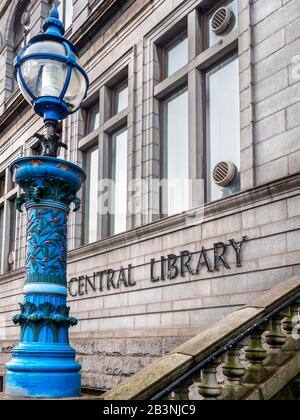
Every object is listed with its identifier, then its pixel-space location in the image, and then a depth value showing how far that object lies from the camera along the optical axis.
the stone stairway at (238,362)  5.19
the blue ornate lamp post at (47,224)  5.66
